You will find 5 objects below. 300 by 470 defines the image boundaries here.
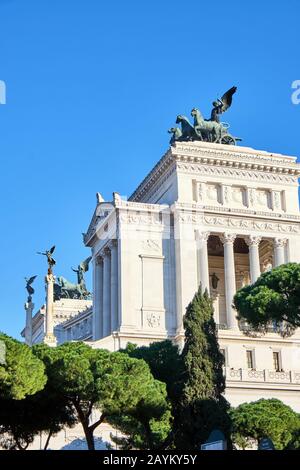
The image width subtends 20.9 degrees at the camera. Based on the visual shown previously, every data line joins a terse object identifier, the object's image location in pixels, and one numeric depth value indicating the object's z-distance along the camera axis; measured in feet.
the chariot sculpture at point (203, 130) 217.97
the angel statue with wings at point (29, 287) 309.03
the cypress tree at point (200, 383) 109.56
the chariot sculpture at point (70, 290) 329.52
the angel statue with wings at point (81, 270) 342.60
